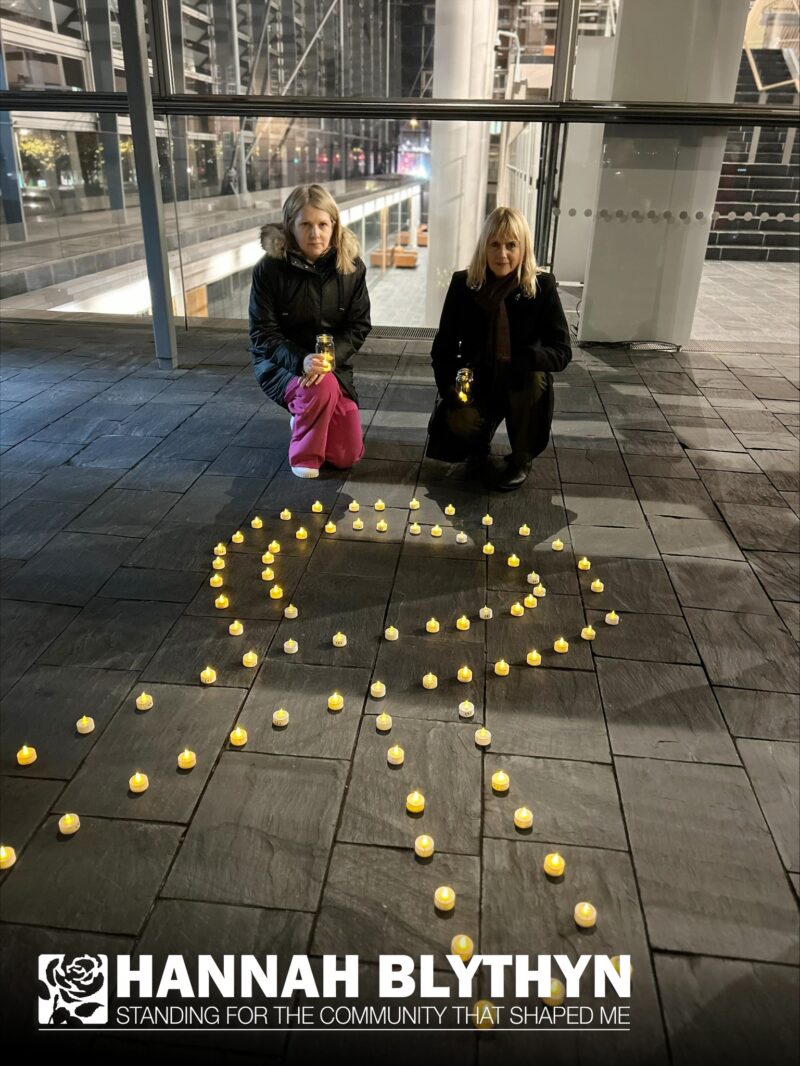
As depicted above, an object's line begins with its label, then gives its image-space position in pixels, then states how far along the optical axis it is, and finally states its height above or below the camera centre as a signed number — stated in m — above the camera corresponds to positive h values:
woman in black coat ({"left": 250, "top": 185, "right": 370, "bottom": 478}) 3.65 -0.72
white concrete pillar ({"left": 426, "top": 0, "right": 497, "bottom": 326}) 6.80 +0.22
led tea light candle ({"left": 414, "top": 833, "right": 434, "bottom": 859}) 1.78 -1.42
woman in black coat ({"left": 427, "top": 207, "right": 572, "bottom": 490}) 3.46 -0.76
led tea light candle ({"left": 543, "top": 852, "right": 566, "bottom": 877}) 1.75 -1.43
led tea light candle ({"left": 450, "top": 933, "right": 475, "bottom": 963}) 1.57 -1.43
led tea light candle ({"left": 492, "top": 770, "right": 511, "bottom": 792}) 1.98 -1.42
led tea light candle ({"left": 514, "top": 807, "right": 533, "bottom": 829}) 1.88 -1.43
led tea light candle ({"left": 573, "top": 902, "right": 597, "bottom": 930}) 1.64 -1.43
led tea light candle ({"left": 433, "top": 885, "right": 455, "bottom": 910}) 1.67 -1.43
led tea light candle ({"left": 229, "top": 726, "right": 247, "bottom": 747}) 2.13 -1.43
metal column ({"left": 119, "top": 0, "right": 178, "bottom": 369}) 4.74 -0.06
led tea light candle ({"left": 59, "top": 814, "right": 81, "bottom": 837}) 1.86 -1.45
